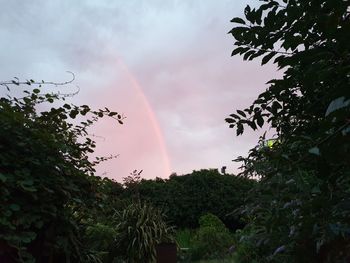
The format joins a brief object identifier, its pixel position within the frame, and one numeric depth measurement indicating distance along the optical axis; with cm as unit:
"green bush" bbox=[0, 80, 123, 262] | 224
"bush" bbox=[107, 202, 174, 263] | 781
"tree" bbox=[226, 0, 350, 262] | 108
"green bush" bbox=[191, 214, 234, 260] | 1069
